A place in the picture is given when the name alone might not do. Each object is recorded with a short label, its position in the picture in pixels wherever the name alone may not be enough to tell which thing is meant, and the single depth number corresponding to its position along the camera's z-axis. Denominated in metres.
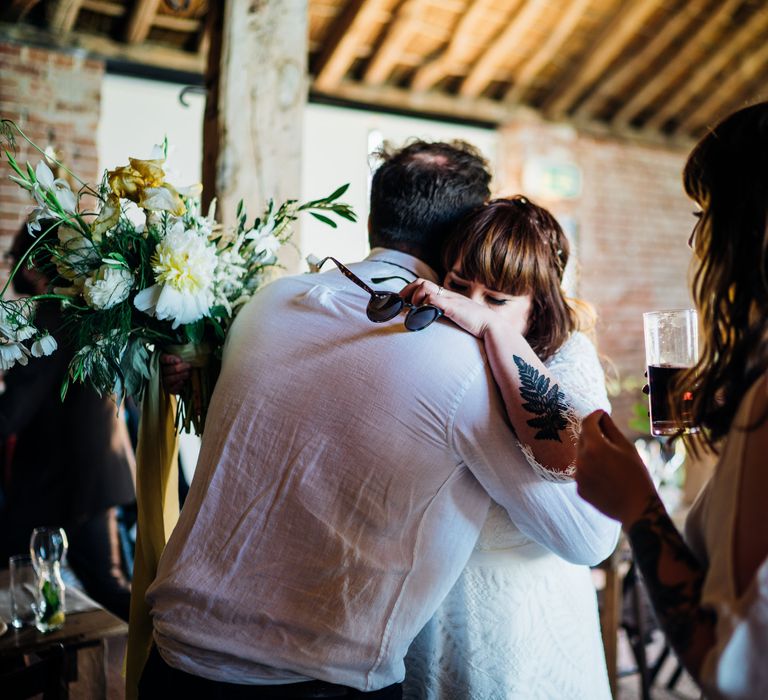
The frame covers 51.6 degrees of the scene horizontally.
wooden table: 1.88
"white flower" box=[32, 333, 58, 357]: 1.46
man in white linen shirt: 1.15
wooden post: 2.34
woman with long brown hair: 0.77
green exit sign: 6.69
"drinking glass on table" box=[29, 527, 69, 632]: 2.01
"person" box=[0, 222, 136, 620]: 2.87
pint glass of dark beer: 1.26
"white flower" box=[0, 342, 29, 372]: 1.48
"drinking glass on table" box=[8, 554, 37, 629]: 2.01
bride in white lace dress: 1.22
